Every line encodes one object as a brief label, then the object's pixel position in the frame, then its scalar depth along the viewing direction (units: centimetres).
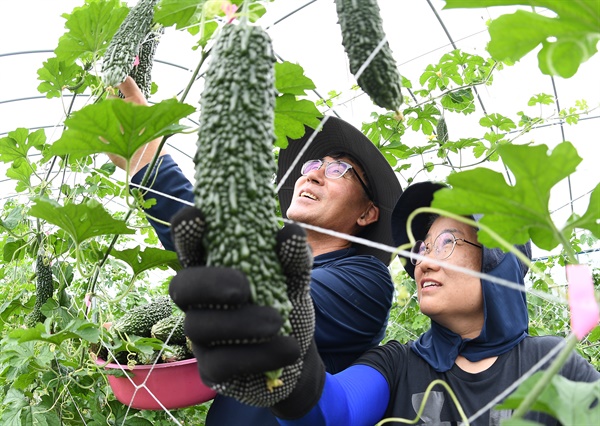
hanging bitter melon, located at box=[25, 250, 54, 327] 186
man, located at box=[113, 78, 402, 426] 175
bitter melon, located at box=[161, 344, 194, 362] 159
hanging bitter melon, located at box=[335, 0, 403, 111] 80
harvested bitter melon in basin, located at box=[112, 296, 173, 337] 174
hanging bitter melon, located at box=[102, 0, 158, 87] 120
